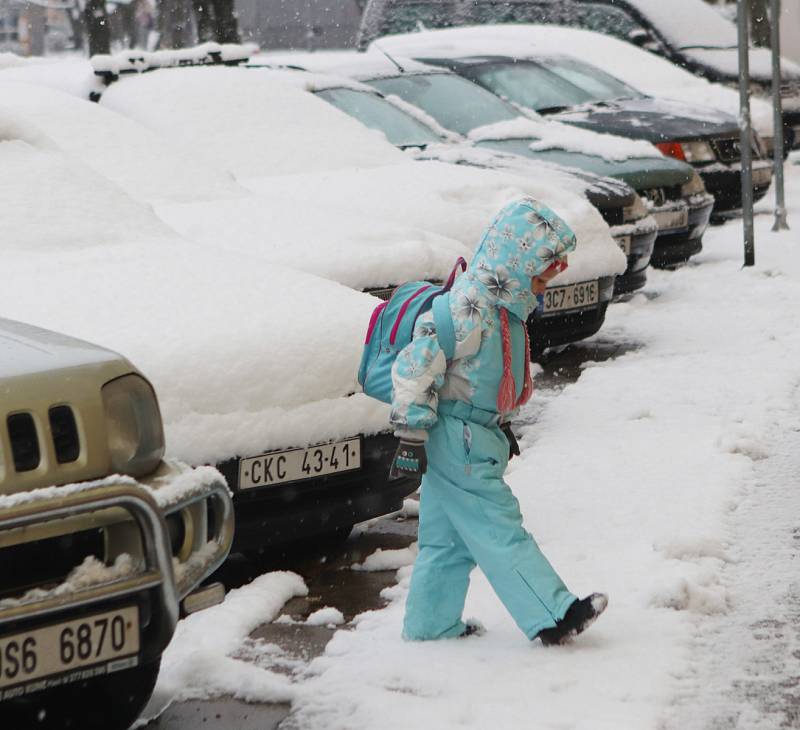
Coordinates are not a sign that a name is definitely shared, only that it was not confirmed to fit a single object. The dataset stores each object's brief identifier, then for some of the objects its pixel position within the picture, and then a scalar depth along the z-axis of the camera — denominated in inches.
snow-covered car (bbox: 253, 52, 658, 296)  717.9
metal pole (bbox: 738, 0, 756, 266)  846.5
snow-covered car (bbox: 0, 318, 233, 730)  247.9
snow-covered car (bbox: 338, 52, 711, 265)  803.4
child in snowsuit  320.8
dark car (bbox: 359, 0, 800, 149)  1412.4
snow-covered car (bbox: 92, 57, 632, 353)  518.3
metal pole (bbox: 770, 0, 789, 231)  966.6
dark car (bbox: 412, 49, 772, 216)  956.6
